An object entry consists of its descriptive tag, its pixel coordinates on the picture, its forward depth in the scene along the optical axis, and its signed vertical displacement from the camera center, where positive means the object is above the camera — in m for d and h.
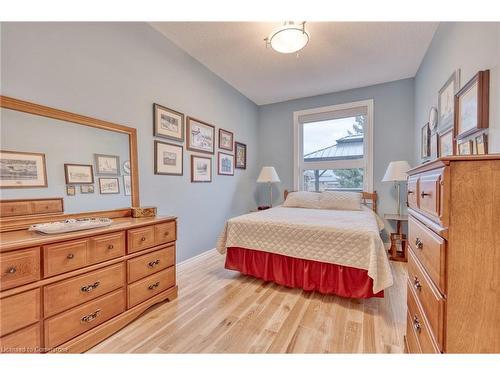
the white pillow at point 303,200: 3.48 -0.27
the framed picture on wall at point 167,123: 2.42 +0.72
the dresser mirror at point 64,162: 1.42 +0.17
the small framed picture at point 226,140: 3.48 +0.73
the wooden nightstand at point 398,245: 3.00 -0.86
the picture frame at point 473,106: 1.33 +0.52
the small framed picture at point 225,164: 3.48 +0.33
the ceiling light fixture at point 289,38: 1.95 +1.35
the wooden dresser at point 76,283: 1.10 -0.61
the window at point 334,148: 3.74 +0.65
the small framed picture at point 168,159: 2.45 +0.30
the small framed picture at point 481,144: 1.32 +0.24
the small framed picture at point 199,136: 2.86 +0.67
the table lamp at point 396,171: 3.00 +0.17
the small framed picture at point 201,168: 2.95 +0.22
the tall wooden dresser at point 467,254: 0.66 -0.23
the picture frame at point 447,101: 1.79 +0.74
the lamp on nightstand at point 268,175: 3.93 +0.16
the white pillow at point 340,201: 3.26 -0.27
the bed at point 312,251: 1.87 -0.66
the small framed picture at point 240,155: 3.87 +0.53
